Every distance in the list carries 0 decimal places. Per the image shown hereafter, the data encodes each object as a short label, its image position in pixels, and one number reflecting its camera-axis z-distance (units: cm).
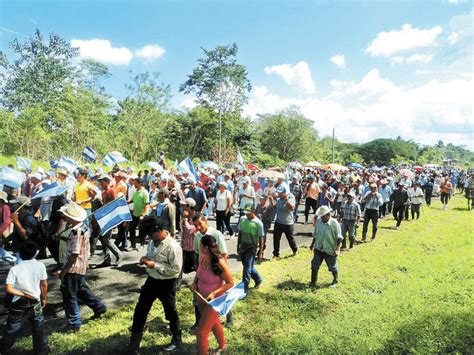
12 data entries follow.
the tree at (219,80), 4278
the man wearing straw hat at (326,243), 695
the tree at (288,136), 5434
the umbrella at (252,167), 1946
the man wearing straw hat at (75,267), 480
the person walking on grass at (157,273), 432
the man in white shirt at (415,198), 1525
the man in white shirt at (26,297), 409
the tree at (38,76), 4225
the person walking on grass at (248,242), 629
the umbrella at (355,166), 3565
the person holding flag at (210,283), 409
